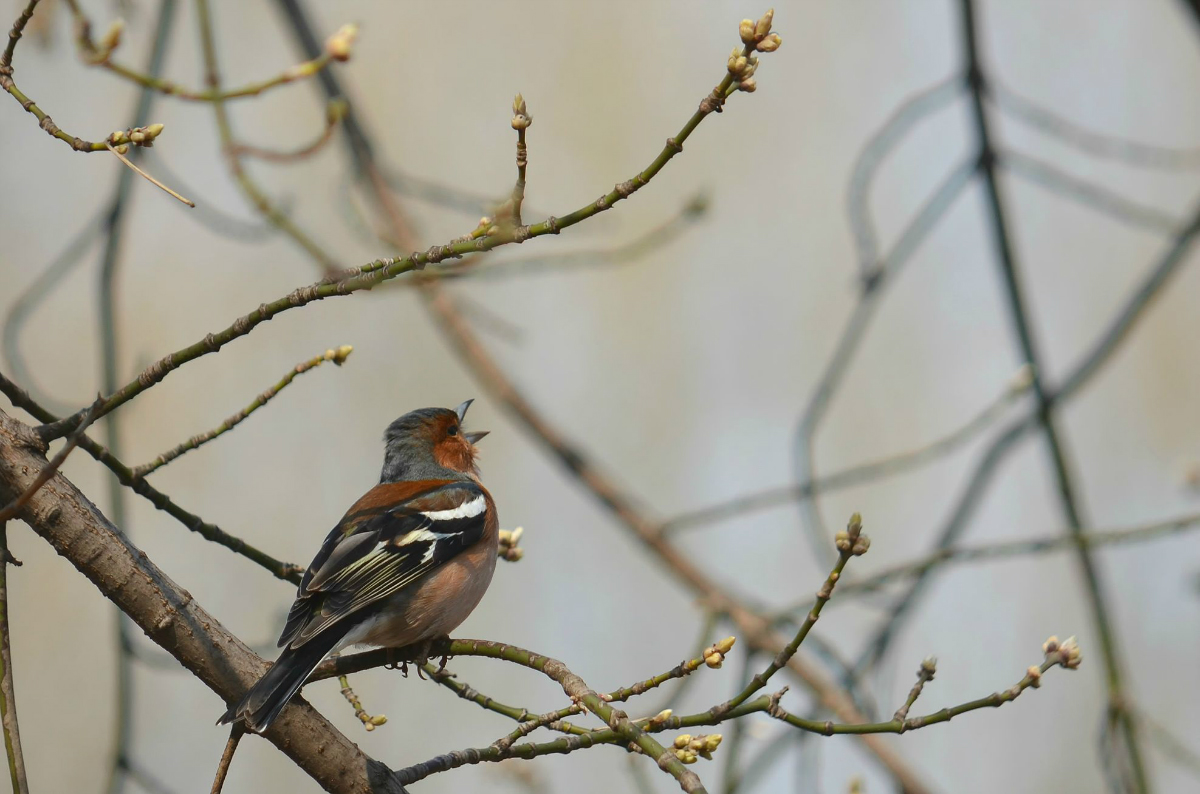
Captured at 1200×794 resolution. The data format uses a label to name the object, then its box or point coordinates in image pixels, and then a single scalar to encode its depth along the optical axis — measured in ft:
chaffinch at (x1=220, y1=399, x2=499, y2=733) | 21.62
